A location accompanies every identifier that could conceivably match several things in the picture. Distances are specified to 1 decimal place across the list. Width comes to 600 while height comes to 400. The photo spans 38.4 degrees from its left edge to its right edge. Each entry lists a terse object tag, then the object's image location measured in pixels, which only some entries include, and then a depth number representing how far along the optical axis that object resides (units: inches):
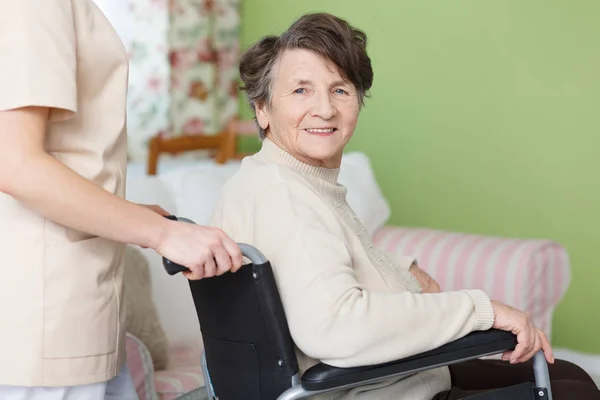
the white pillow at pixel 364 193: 111.0
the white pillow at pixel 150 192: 95.8
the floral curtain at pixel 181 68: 149.4
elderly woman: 50.1
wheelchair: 49.6
